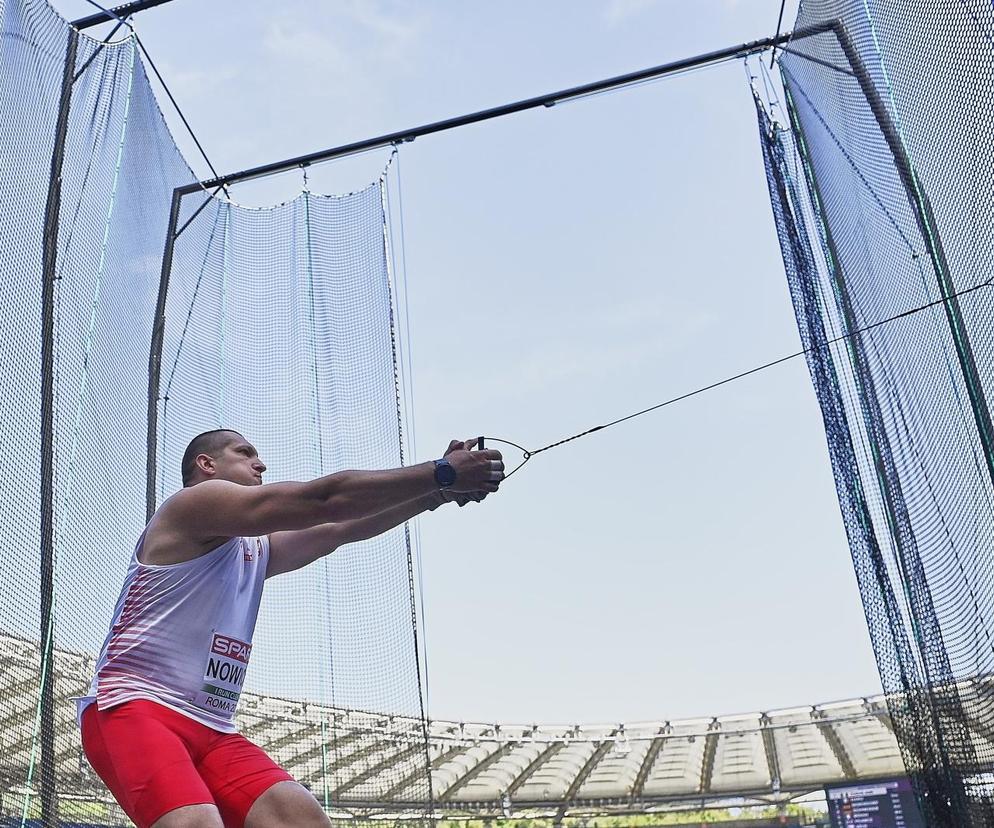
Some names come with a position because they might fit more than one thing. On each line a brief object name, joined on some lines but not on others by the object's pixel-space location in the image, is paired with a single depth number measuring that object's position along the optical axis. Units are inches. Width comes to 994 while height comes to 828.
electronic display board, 537.6
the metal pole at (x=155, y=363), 198.6
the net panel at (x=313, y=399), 220.8
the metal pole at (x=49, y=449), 150.1
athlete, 81.8
